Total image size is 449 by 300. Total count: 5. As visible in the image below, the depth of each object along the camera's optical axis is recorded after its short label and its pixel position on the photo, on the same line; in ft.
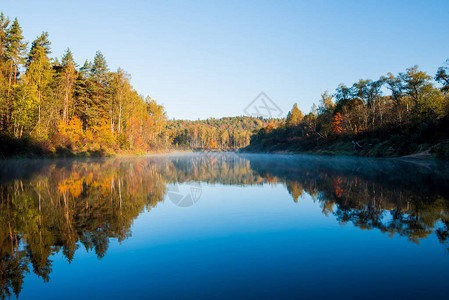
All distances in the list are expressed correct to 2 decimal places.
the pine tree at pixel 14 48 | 119.03
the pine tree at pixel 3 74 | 102.13
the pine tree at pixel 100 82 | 169.78
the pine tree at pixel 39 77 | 114.61
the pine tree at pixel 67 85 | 137.90
